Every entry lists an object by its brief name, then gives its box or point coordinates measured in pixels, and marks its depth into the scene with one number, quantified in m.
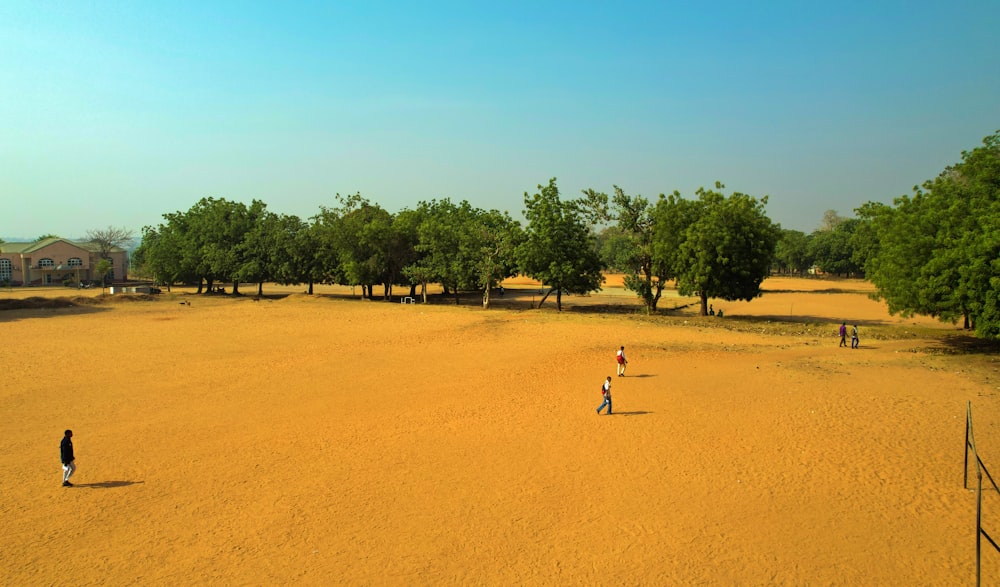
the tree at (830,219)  187.48
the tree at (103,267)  82.69
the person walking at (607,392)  18.80
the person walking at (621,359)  23.77
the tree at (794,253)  118.31
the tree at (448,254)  53.34
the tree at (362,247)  57.22
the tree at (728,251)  41.00
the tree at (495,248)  51.53
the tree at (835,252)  112.38
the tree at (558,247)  48.28
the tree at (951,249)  24.59
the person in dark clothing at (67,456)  13.43
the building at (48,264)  82.38
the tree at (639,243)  47.12
